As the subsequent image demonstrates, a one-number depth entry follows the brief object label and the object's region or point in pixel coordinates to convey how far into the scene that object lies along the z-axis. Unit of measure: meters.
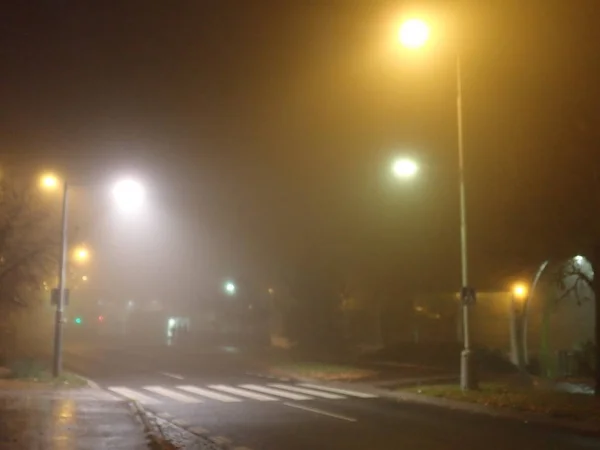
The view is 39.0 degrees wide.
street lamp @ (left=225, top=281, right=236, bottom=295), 60.32
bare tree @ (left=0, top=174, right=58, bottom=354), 28.66
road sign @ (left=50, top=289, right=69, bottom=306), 26.42
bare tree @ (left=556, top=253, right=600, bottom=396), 21.19
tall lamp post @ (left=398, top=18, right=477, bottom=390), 22.14
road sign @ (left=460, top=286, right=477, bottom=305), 22.17
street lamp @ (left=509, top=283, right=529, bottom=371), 29.12
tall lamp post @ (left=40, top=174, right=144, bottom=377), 25.88
